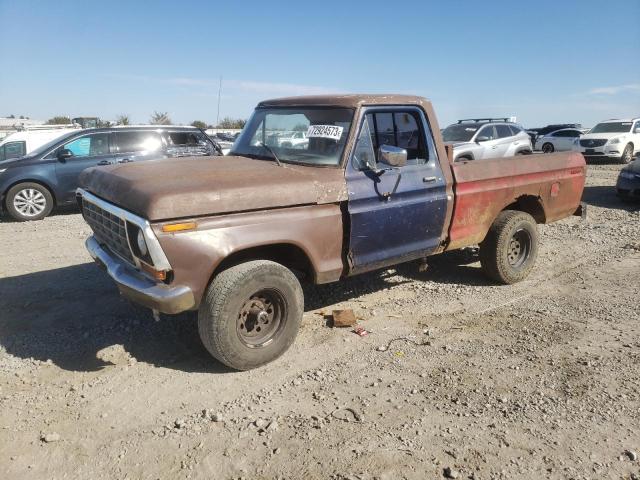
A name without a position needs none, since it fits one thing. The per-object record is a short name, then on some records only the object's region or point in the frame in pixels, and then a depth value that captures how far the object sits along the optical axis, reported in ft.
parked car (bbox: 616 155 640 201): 33.42
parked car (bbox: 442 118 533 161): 43.50
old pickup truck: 10.52
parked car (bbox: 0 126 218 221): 30.01
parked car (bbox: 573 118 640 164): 60.49
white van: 36.32
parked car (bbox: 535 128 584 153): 69.82
